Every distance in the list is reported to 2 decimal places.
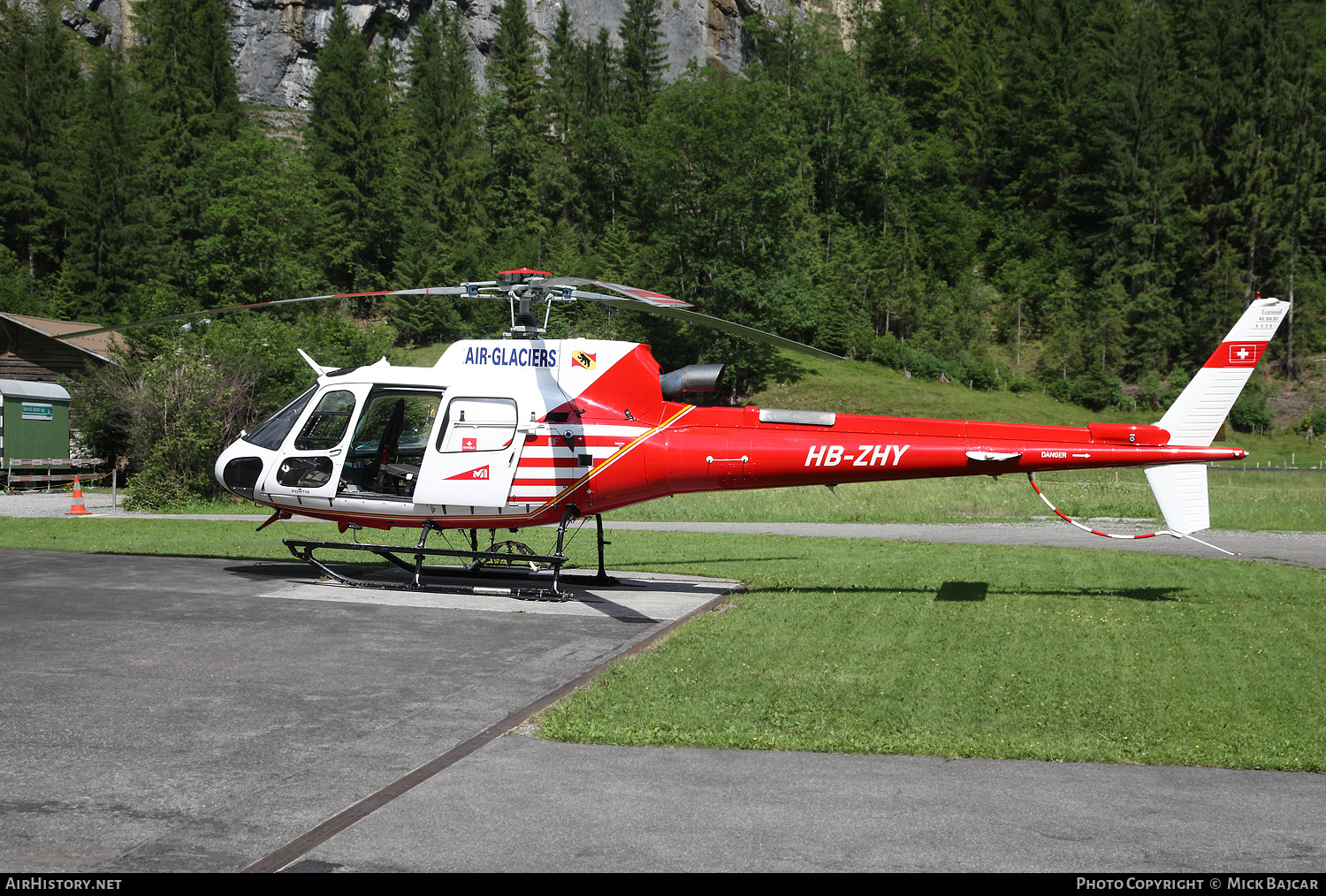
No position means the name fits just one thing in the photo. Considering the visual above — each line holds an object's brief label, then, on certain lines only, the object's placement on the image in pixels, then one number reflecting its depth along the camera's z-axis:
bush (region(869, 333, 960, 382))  60.50
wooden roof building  35.19
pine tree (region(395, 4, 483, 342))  66.38
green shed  29.50
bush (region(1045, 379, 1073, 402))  59.06
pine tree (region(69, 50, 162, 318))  59.47
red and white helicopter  10.59
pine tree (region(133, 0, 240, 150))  71.31
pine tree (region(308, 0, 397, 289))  72.12
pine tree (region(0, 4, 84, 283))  64.50
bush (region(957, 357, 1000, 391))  59.50
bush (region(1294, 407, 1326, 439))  53.97
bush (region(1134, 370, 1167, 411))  58.00
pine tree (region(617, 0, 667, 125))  84.56
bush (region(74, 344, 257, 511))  25.30
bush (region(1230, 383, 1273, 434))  54.50
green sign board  30.23
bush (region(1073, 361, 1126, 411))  57.81
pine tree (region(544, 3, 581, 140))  81.25
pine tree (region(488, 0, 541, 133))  81.31
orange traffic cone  22.61
